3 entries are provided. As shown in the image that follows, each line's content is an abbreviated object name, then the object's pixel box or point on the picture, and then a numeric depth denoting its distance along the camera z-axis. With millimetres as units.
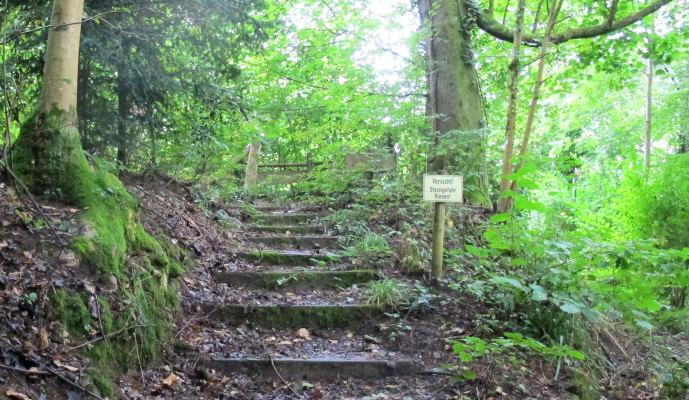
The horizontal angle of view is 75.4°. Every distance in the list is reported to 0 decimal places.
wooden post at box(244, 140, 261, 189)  12344
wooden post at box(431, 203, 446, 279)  4621
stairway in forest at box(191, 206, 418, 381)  3402
